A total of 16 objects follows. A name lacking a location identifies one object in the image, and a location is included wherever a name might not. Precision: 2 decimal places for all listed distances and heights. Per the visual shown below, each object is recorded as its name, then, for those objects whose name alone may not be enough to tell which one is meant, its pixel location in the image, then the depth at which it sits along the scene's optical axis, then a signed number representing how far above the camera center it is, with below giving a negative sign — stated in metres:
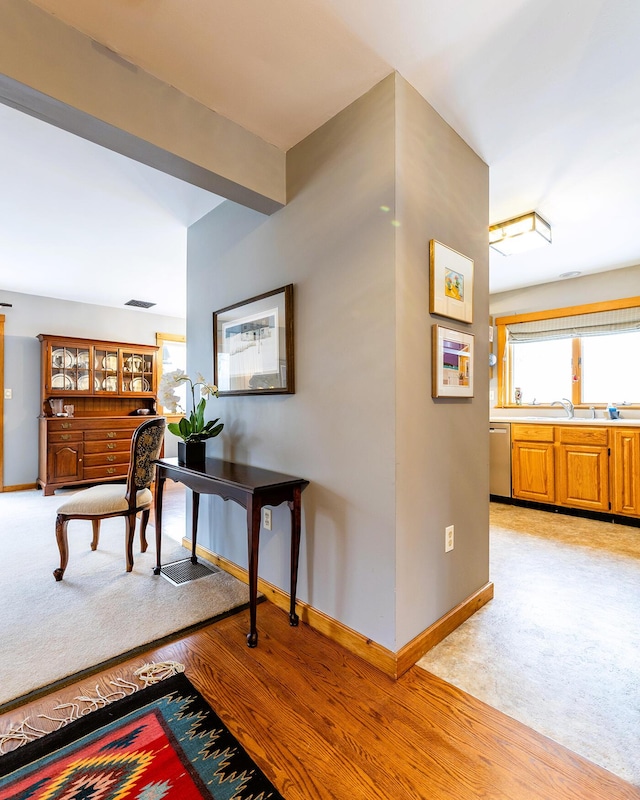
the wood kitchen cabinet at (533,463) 3.97 -0.62
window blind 4.01 +0.83
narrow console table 1.79 -0.42
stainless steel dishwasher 4.27 -0.61
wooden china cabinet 4.74 -0.06
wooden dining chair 2.48 -0.62
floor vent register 2.47 -1.09
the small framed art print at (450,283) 1.83 +0.58
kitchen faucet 4.28 -0.03
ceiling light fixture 2.82 +1.23
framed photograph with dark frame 2.14 +0.34
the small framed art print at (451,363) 1.85 +0.19
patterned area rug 1.13 -1.10
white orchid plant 2.40 -0.05
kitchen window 4.06 +0.53
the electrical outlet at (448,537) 1.93 -0.66
